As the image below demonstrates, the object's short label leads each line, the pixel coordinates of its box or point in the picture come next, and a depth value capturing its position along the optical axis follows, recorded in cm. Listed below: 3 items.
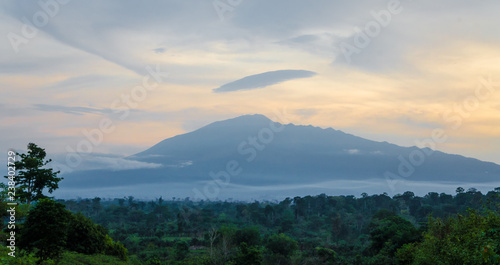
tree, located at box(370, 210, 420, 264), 4132
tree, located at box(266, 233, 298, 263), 5369
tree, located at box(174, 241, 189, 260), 5053
